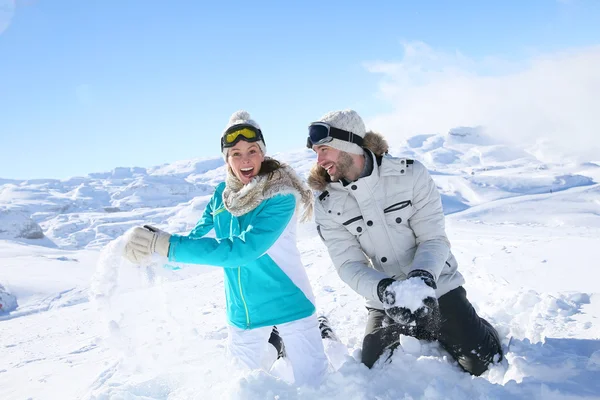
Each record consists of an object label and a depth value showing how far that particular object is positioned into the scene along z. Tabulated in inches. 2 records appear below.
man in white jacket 111.8
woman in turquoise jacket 104.3
